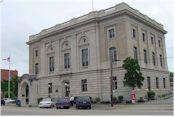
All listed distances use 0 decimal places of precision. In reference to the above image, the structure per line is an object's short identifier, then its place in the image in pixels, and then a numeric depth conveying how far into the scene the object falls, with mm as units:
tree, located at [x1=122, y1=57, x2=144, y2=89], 24434
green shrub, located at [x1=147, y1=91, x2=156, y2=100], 27362
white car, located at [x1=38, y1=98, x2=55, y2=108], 24182
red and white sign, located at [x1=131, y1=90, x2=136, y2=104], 23640
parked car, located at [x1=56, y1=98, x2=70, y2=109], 22601
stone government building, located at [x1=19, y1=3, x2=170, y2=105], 27506
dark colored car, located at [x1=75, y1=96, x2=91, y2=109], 21595
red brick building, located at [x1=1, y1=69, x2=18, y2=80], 58972
